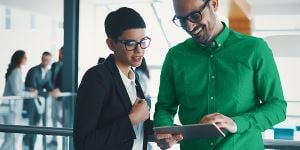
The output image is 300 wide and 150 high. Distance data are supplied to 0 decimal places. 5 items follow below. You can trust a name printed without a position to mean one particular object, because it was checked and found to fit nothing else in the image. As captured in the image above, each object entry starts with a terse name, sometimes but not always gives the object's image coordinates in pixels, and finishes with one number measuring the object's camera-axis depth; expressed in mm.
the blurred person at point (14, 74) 5008
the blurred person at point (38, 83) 5000
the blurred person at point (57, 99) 4843
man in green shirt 1443
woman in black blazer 1501
